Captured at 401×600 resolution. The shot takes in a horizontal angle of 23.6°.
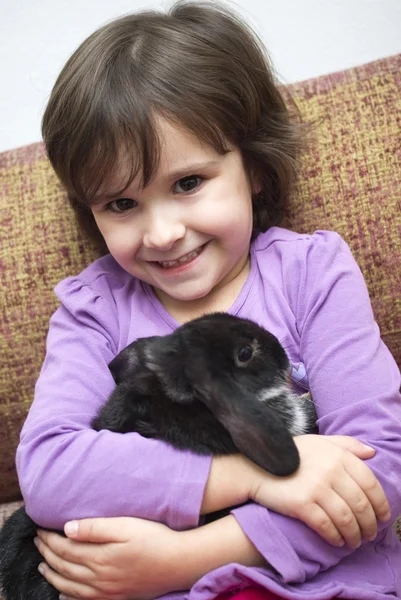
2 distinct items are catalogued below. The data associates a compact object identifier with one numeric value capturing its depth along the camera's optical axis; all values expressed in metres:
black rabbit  0.55
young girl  0.60
